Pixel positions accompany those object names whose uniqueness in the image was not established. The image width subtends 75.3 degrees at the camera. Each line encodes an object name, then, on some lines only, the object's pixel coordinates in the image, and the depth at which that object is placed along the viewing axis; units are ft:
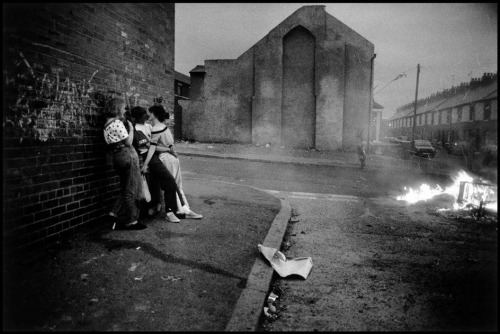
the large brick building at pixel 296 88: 88.43
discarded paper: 13.05
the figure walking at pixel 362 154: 57.41
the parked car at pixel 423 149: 101.65
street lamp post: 107.86
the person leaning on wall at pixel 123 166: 15.07
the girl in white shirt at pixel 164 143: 17.74
